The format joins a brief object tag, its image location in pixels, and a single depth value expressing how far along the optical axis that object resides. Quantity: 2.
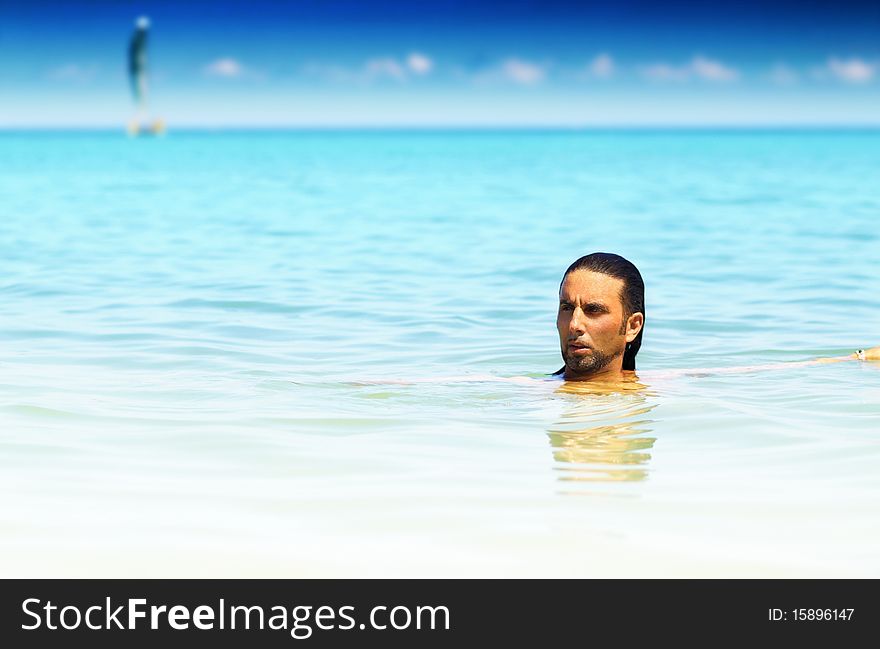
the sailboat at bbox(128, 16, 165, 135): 158.50
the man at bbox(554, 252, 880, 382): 7.04
